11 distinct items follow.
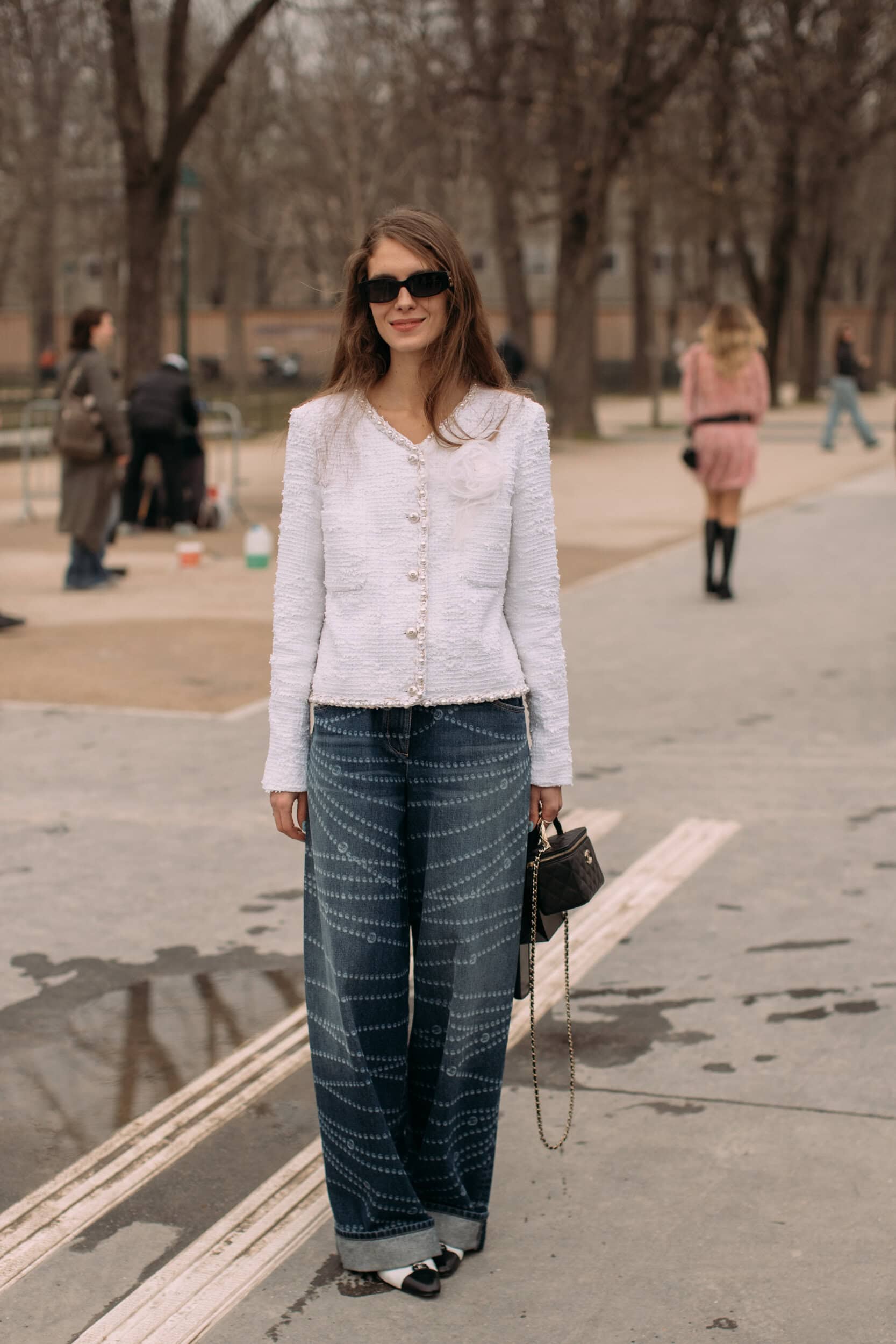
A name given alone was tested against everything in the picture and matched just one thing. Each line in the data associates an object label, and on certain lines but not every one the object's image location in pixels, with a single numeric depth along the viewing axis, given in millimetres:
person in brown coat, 12492
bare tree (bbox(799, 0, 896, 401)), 30016
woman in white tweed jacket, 3297
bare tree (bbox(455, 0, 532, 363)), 27094
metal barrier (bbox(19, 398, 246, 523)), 18062
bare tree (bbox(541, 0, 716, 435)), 25656
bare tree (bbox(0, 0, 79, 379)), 17484
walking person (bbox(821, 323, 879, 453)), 28562
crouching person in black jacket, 15883
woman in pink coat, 11766
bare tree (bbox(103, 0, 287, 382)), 18250
